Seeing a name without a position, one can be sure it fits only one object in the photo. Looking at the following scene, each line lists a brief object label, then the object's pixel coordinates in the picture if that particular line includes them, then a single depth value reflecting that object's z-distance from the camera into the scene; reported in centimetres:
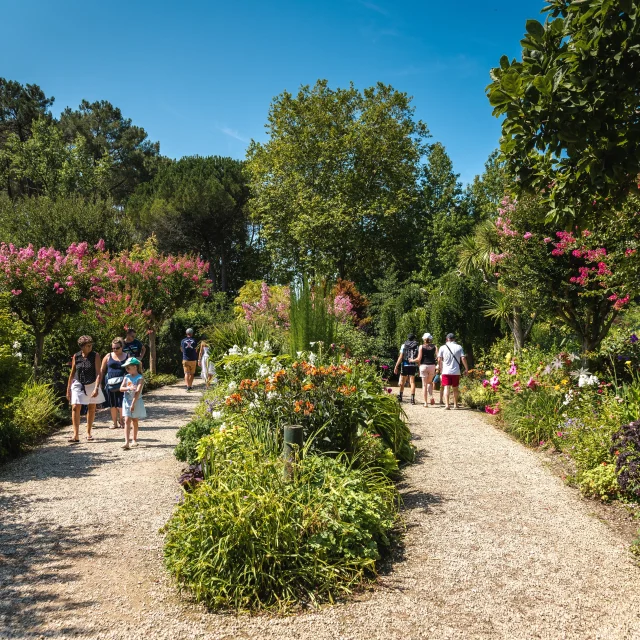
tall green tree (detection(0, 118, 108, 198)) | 2542
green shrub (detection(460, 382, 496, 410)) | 990
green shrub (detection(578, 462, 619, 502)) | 514
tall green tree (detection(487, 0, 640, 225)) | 313
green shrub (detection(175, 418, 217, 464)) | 630
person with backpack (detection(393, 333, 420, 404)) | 1129
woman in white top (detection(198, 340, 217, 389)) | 1233
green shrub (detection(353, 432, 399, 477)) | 539
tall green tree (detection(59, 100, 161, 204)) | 3388
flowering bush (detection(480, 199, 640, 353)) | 820
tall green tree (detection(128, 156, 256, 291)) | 2847
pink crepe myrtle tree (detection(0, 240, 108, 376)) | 895
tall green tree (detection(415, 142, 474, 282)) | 2223
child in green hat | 739
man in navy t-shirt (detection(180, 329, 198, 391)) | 1392
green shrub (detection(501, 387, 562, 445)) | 737
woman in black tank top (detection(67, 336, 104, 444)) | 773
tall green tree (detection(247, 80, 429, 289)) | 2227
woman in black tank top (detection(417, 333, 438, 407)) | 1081
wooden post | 452
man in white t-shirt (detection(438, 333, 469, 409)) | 1009
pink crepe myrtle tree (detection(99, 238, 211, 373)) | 1441
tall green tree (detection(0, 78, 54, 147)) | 2916
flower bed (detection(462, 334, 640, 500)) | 514
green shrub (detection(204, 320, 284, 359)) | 934
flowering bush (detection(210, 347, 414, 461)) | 518
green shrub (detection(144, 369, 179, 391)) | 1444
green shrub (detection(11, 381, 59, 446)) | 750
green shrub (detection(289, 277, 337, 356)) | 755
